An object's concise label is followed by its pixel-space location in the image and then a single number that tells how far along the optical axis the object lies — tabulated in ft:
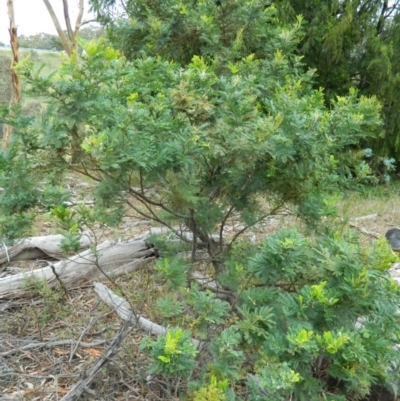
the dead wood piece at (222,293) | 9.08
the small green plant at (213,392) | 6.19
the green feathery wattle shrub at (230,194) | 6.40
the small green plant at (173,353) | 5.84
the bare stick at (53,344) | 9.87
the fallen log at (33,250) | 13.82
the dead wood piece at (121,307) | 10.36
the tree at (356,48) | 25.73
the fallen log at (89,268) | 12.25
